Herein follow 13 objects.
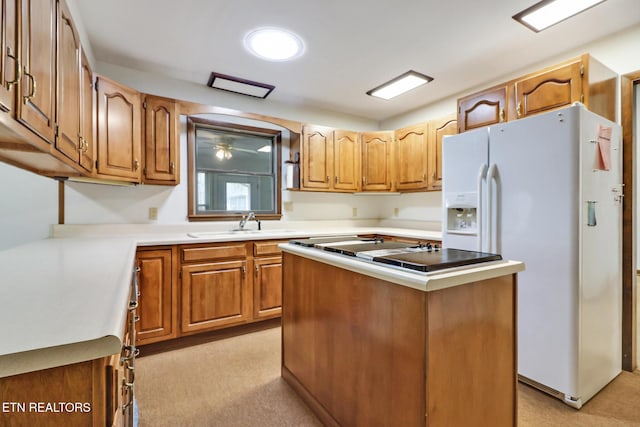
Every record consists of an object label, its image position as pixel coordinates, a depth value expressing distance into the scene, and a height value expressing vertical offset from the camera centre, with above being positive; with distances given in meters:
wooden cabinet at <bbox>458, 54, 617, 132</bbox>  2.05 +0.89
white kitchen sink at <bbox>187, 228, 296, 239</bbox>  2.92 -0.19
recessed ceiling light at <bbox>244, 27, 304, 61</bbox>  2.26 +1.31
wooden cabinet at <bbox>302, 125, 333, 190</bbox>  3.48 +0.65
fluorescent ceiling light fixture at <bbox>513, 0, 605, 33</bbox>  1.92 +1.30
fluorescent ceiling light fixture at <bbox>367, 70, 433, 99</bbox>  2.97 +1.31
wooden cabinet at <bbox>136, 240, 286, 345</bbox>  2.38 -0.62
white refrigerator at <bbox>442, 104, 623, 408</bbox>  1.74 -0.13
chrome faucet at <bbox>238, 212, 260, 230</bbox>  3.24 -0.06
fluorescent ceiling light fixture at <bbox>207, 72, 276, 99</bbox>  2.93 +1.28
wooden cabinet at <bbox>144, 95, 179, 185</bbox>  2.63 +0.63
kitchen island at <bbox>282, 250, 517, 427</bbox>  1.09 -0.56
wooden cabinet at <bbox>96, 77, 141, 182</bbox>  2.29 +0.64
